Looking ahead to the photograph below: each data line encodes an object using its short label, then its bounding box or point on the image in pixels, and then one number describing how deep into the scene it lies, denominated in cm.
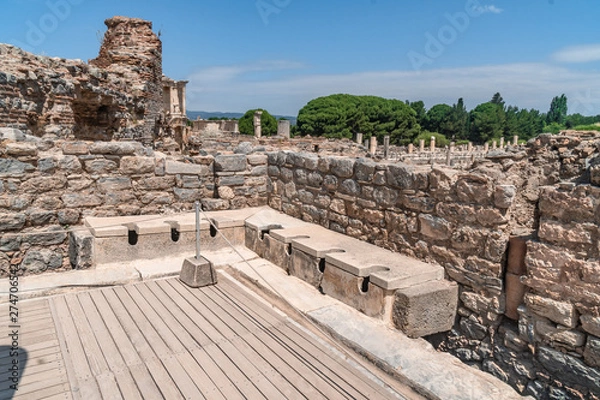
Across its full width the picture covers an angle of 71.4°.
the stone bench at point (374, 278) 354
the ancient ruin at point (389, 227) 299
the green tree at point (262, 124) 5191
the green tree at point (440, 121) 7062
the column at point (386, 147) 2486
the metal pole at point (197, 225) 434
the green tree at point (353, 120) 5684
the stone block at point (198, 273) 421
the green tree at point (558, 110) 9219
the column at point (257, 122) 3042
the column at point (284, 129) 2699
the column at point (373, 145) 2656
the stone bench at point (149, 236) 481
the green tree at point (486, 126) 6475
